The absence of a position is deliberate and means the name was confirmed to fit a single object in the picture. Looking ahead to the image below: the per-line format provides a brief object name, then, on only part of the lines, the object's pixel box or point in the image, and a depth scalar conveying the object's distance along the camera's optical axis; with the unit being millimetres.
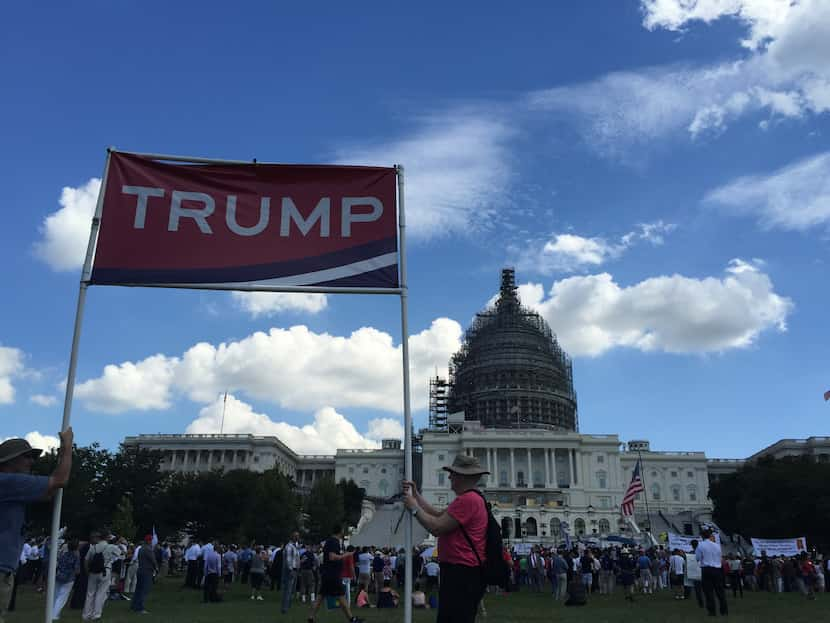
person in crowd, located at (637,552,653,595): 32406
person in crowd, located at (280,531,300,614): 19712
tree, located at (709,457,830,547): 62781
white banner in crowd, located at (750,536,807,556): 39281
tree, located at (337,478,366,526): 105188
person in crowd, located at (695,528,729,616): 17125
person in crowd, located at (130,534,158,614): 19312
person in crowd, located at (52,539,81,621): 17297
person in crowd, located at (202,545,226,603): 23844
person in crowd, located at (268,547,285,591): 32656
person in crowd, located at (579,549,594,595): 31250
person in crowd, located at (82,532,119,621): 16859
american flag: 48812
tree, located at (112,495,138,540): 49194
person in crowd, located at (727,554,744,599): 30688
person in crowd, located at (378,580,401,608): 23953
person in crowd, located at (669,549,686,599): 31688
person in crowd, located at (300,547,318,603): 25203
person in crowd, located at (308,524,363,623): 14297
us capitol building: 119625
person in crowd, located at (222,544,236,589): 34438
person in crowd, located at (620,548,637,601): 29531
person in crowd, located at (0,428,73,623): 6066
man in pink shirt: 6547
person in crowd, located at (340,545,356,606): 18650
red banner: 9500
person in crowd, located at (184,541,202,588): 31500
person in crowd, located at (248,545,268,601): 27106
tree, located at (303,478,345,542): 83588
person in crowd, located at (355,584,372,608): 22555
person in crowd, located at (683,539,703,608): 21094
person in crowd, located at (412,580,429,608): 21894
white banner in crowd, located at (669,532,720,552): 37781
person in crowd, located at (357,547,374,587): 27189
